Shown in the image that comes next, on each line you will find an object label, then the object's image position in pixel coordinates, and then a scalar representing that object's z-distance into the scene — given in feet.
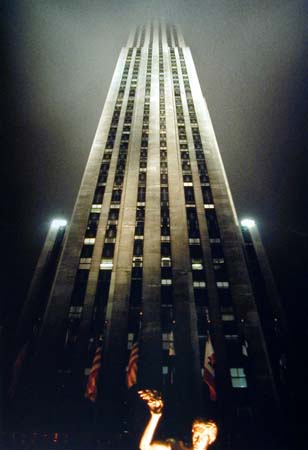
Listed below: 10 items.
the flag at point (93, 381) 76.69
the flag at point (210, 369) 75.87
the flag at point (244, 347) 99.51
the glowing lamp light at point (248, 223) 162.78
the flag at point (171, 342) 82.93
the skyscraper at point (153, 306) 86.84
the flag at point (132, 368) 77.66
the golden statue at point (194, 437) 34.19
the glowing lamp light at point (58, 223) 164.14
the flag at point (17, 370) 79.71
